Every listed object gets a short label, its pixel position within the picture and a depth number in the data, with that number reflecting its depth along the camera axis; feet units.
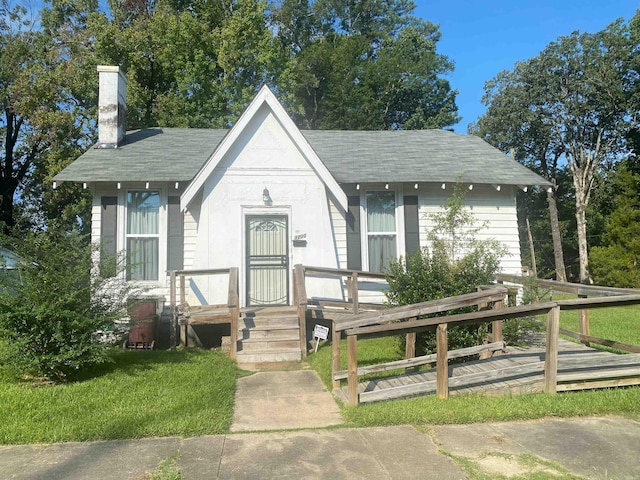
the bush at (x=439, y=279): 23.73
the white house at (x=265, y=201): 32.83
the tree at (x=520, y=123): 124.06
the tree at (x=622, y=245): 74.33
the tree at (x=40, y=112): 67.10
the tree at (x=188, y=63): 71.77
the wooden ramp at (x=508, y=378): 18.08
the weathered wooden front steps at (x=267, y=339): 25.45
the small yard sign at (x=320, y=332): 27.04
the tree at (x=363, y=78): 108.06
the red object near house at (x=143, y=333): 30.12
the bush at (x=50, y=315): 19.81
